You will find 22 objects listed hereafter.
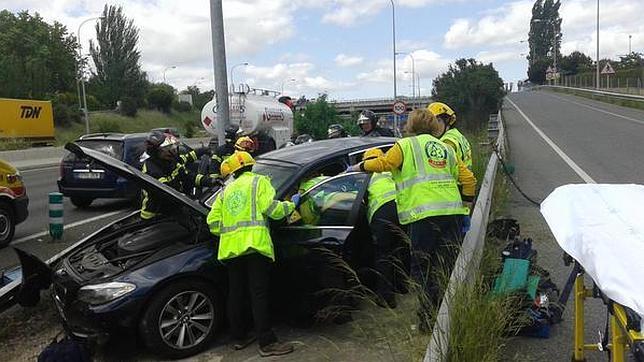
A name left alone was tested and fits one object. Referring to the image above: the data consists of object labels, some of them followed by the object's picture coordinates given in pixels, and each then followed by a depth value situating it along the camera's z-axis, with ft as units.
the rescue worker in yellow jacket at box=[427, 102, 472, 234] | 18.79
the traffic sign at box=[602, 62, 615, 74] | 130.25
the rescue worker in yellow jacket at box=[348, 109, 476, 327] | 14.87
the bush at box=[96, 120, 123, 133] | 147.39
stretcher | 7.71
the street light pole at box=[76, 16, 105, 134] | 182.64
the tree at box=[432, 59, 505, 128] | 108.47
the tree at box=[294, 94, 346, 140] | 93.40
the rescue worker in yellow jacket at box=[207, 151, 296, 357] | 15.19
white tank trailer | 64.08
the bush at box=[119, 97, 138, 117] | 186.29
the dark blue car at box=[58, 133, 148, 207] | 37.81
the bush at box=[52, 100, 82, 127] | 146.82
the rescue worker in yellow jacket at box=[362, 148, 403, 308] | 17.02
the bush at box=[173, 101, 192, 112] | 221.72
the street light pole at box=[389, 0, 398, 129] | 102.94
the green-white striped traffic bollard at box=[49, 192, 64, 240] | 27.55
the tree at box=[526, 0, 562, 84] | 398.62
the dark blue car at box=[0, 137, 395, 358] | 14.93
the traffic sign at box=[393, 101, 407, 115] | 105.04
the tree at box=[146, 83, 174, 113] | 208.91
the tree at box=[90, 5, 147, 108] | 232.43
